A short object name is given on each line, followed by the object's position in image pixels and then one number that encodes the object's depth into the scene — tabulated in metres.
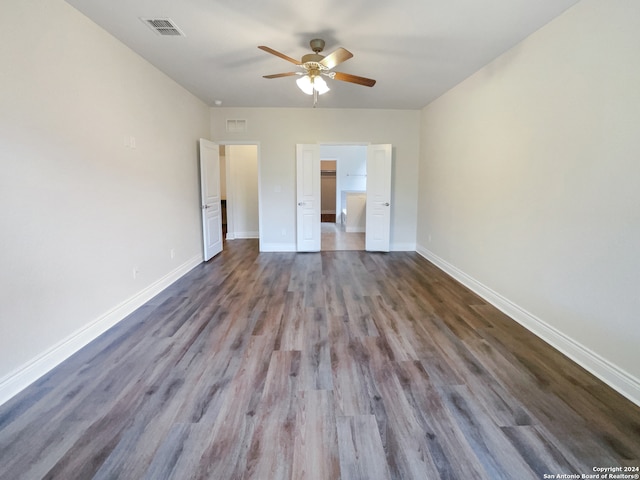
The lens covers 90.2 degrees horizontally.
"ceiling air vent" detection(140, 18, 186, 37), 2.70
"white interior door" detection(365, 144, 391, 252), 5.85
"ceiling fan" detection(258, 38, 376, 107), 2.87
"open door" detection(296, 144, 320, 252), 5.83
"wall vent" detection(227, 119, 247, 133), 5.82
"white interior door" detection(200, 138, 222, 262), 5.12
